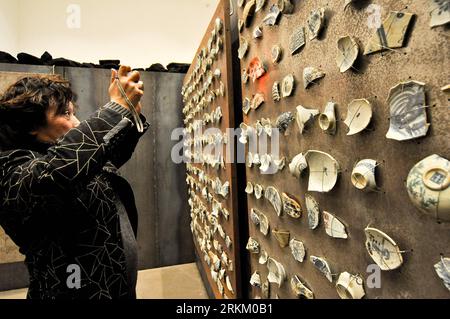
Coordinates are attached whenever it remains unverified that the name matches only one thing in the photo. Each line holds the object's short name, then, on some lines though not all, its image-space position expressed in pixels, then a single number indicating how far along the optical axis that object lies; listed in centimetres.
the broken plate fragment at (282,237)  87
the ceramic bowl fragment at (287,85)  77
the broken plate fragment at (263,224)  101
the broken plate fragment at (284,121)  80
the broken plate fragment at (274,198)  90
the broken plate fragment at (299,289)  76
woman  65
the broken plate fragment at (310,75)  65
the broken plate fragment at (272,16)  83
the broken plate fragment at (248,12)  100
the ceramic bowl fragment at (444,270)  40
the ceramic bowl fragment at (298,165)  72
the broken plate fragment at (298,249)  79
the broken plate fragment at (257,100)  98
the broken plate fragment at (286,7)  75
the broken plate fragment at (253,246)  114
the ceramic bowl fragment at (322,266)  67
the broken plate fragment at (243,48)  110
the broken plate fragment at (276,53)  83
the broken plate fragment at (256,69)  96
